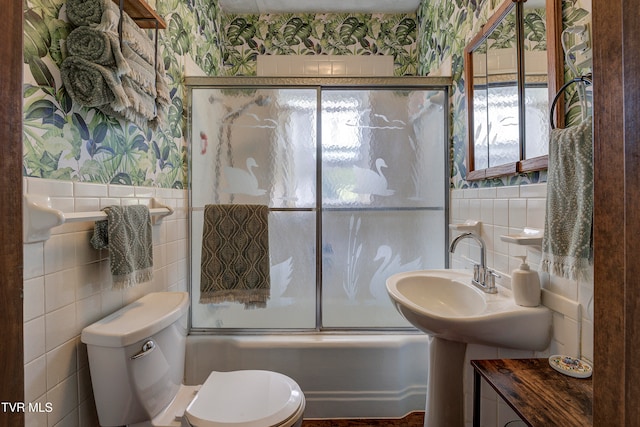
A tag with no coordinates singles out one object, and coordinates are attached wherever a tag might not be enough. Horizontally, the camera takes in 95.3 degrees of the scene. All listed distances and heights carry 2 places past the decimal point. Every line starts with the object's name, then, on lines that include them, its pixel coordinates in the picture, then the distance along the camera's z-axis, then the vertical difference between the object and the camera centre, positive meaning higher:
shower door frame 1.72 +0.70
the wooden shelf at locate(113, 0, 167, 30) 1.05 +0.76
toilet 0.92 -0.62
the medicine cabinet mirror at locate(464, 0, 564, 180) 0.97 +0.50
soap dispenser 0.96 -0.24
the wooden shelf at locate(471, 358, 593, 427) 0.63 -0.44
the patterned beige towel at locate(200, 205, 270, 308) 1.58 -0.24
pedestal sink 0.94 -0.38
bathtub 1.60 -0.87
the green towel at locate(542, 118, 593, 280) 0.73 +0.02
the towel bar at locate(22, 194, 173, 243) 0.74 -0.01
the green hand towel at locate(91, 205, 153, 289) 0.96 -0.11
